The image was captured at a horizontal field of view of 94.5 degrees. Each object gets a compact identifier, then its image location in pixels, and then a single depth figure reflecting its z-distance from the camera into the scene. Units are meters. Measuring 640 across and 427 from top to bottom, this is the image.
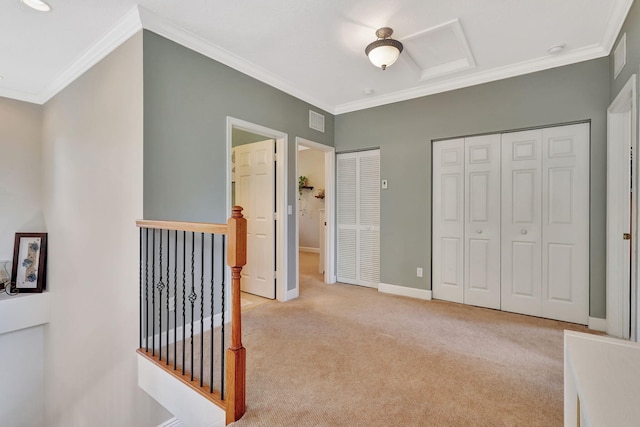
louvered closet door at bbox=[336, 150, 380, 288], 4.13
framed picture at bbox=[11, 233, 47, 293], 3.66
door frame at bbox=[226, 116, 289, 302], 3.53
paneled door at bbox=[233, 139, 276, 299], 3.63
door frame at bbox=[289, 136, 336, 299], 4.38
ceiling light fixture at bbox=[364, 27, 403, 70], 2.43
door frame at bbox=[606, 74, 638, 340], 2.49
